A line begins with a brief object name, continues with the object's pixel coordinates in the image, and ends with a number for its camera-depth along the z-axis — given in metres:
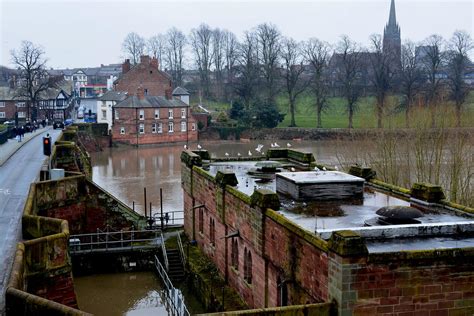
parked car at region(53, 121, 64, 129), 70.89
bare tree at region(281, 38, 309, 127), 92.00
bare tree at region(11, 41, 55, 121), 80.45
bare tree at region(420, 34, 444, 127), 77.69
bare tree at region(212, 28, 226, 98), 119.50
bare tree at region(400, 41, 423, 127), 82.38
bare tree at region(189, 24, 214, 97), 121.81
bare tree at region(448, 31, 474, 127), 76.88
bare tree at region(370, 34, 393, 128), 83.88
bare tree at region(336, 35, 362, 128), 84.69
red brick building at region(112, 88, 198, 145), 78.75
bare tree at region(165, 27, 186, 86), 126.50
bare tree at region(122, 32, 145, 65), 134.75
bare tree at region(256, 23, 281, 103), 95.12
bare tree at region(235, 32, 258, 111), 95.69
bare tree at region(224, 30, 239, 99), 109.81
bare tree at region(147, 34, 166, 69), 135.25
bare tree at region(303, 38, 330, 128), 87.69
